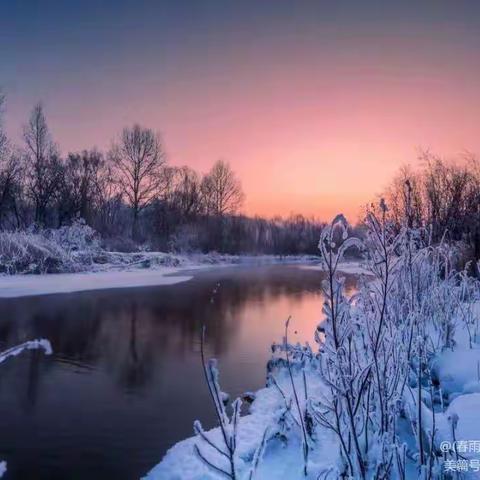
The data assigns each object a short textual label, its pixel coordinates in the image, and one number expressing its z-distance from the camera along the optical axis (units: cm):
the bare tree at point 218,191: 5856
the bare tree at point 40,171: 3428
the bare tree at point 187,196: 5344
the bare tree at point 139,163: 4347
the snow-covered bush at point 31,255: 2136
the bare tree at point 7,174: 3006
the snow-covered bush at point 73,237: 2661
